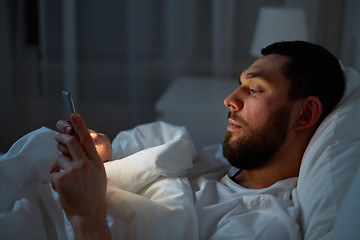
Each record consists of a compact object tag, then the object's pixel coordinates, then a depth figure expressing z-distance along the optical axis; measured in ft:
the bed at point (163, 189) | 2.75
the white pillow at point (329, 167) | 2.73
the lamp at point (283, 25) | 5.87
